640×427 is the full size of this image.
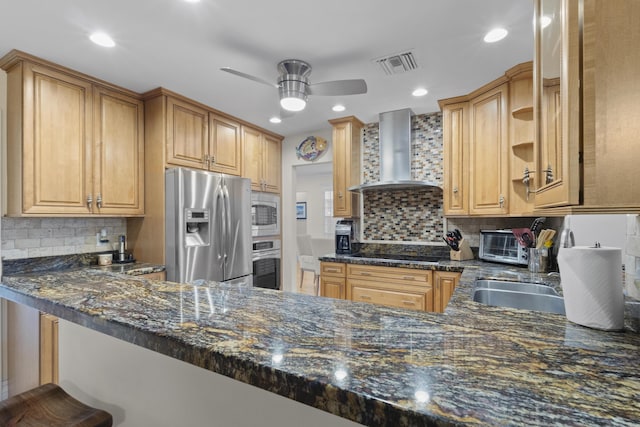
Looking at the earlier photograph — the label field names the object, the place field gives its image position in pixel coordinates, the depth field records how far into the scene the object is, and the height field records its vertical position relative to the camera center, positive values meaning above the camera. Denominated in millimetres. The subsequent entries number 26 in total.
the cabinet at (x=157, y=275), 2508 -489
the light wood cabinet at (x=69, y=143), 2119 +548
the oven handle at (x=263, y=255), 3595 -477
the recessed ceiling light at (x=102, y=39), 1896 +1090
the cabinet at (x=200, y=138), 2789 +759
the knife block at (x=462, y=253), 2969 -364
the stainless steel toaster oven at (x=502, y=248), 2462 -283
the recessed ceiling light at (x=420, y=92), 2713 +1081
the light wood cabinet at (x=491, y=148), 2418 +571
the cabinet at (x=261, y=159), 3657 +688
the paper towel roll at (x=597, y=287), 925 -219
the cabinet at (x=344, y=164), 3471 +579
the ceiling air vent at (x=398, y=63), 2129 +1078
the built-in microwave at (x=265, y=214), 3633 +14
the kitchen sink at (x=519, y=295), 1686 -460
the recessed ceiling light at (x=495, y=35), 1838 +1081
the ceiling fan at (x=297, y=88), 2094 +868
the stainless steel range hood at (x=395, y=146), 3309 +744
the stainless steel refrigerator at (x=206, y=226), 2650 -97
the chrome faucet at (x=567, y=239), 1958 -155
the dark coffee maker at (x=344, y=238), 3559 -263
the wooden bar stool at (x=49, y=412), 1013 -665
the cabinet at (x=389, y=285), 2648 -645
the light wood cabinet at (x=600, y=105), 533 +193
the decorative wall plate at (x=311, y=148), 3895 +854
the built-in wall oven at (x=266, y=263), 3622 -579
